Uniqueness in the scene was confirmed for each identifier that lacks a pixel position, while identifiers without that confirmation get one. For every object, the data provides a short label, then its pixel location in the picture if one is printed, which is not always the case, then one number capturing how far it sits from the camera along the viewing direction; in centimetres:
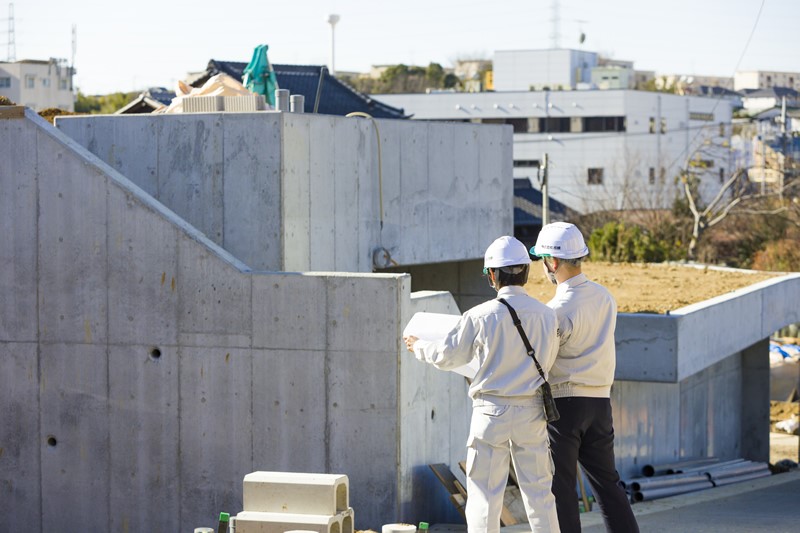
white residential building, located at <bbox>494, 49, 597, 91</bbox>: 7494
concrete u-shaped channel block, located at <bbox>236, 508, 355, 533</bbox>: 731
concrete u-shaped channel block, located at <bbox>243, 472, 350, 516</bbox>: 753
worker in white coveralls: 654
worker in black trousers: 673
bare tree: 4162
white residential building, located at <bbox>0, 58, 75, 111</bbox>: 6988
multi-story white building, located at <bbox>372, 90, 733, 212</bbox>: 6519
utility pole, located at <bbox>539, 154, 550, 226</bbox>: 3180
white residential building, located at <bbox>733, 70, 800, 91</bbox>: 17004
